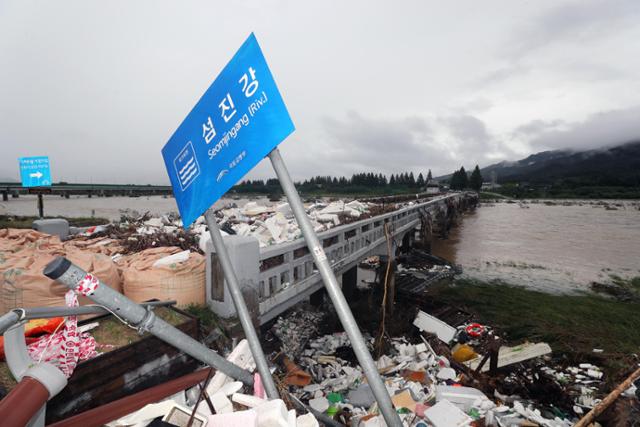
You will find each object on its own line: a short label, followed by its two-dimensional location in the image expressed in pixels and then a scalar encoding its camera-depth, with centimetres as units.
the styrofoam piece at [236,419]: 183
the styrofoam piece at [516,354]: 534
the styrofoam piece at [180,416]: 185
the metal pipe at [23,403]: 127
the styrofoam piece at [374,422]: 330
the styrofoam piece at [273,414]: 175
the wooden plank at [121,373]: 215
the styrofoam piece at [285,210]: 913
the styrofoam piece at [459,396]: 391
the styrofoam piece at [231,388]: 234
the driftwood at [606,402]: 276
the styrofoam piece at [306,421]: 199
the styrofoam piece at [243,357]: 280
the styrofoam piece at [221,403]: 218
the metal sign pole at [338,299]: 187
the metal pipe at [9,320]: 122
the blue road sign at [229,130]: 171
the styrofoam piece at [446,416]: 332
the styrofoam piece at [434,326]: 631
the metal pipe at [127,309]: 151
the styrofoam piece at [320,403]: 418
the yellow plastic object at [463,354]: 583
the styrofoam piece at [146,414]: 192
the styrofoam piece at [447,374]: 491
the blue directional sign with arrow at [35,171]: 922
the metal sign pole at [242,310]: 220
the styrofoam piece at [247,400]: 217
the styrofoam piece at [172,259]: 380
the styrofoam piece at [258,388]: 252
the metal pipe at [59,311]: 138
